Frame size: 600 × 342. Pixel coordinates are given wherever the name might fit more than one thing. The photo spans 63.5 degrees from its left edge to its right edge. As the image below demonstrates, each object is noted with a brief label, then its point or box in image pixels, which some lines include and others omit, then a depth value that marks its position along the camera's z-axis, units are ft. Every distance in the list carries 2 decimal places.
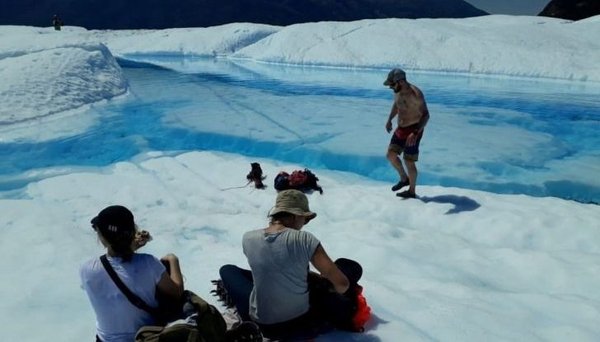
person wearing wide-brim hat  9.80
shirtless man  20.83
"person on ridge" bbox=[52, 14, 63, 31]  105.19
